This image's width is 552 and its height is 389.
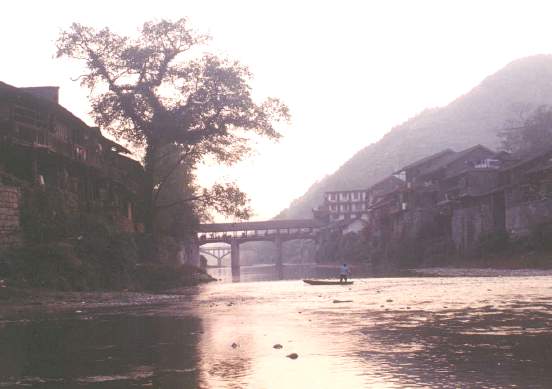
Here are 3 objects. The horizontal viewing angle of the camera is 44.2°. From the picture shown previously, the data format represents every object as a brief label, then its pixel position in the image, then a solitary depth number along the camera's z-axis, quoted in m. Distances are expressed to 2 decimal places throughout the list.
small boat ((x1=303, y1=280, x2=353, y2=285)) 45.53
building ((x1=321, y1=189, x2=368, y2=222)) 174.62
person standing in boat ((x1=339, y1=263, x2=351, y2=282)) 45.92
